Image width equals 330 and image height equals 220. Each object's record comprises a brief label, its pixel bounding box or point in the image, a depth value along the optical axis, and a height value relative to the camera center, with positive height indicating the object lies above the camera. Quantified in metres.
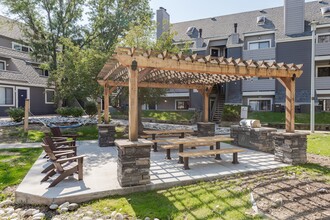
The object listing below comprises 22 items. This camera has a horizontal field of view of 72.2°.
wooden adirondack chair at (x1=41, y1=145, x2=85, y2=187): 5.17 -1.51
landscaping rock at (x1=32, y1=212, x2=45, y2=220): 3.91 -1.93
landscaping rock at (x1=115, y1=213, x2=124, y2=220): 3.91 -1.91
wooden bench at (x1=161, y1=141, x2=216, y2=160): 7.40 -1.29
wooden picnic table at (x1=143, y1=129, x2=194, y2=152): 9.73 -1.09
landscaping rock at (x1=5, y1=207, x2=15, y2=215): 4.23 -1.98
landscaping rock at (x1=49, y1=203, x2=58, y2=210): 4.31 -1.92
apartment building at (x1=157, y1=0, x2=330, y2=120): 20.06 +5.99
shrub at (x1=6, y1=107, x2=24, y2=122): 15.50 -0.54
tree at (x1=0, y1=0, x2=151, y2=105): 17.77 +7.14
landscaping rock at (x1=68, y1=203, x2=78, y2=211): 4.29 -1.91
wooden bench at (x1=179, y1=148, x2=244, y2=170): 6.53 -1.38
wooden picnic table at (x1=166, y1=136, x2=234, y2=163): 7.17 -1.11
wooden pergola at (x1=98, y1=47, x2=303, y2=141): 5.37 +1.16
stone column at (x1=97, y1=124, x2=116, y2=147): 10.11 -1.24
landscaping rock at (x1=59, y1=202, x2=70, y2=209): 4.30 -1.88
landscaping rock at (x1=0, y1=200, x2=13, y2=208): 4.59 -1.99
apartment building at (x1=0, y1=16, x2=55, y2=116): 20.70 +2.70
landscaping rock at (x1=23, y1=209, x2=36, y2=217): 4.13 -1.96
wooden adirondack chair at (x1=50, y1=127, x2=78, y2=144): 8.46 -0.95
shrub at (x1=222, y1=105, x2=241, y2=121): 20.14 -0.59
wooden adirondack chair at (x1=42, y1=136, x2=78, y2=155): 6.23 -1.23
